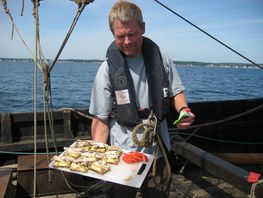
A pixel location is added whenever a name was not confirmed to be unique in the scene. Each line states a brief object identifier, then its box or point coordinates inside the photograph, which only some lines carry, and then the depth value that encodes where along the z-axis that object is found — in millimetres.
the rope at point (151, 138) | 2438
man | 2518
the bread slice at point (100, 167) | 2277
